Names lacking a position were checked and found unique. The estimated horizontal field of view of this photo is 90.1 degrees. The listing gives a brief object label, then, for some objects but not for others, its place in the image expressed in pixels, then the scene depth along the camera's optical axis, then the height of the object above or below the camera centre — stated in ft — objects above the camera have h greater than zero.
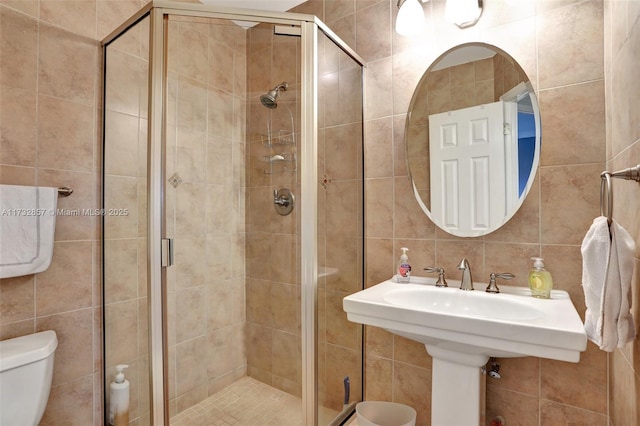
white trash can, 5.00 -3.17
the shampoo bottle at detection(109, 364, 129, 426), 4.66 -2.74
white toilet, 3.51 -1.90
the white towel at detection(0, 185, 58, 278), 3.88 -0.19
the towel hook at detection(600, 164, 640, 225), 2.49 +0.25
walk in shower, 4.25 -0.01
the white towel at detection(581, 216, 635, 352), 2.43 -0.54
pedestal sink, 2.97 -1.22
